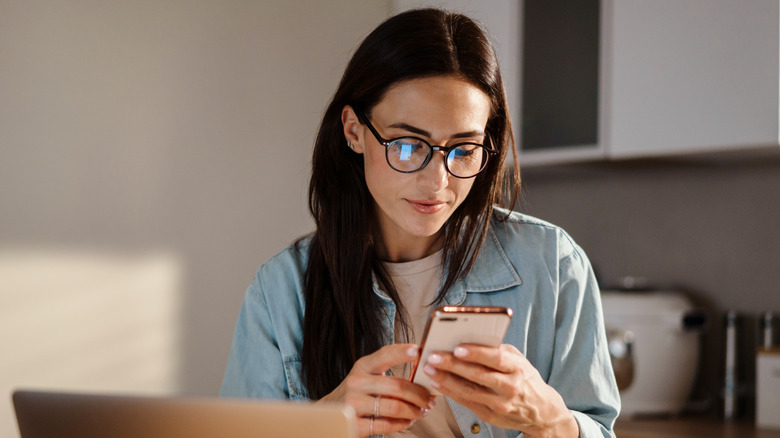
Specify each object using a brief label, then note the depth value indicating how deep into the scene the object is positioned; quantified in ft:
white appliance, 6.56
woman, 3.67
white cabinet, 6.03
